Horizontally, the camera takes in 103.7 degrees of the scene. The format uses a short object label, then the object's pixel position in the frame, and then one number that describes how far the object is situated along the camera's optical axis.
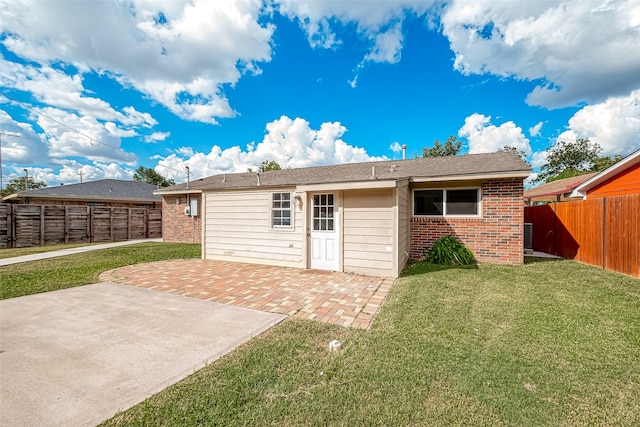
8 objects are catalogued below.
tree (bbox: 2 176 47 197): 40.69
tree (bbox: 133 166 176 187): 47.56
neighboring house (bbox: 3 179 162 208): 15.85
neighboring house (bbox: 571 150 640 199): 8.32
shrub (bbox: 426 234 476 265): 7.59
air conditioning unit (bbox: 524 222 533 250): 10.09
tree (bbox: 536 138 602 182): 30.42
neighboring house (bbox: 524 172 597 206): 14.83
